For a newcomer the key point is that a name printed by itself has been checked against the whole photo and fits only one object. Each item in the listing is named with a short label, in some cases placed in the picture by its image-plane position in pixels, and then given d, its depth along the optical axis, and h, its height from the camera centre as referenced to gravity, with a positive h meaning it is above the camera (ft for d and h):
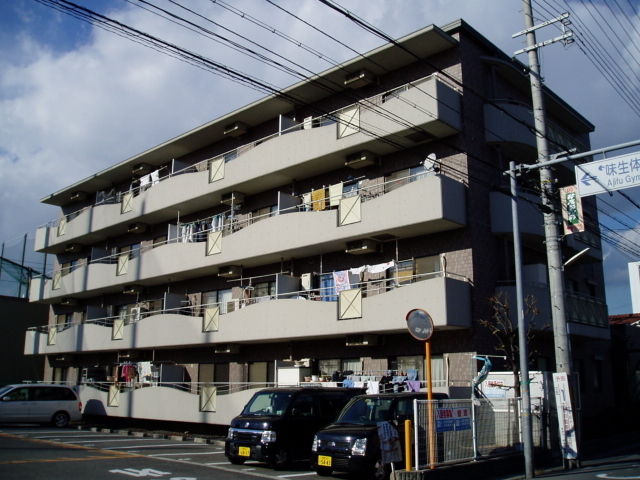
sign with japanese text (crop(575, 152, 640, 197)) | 37.78 +12.48
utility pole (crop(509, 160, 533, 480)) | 41.65 +0.19
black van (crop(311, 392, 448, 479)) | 38.70 -3.82
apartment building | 62.49 +15.17
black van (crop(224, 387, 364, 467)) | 45.55 -3.57
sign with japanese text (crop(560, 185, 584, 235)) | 52.29 +13.92
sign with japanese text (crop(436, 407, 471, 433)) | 39.42 -2.79
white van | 78.54 -3.75
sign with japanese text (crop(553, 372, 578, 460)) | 45.70 -3.11
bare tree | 57.62 +5.08
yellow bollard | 36.78 -4.13
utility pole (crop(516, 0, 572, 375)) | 48.37 +10.07
